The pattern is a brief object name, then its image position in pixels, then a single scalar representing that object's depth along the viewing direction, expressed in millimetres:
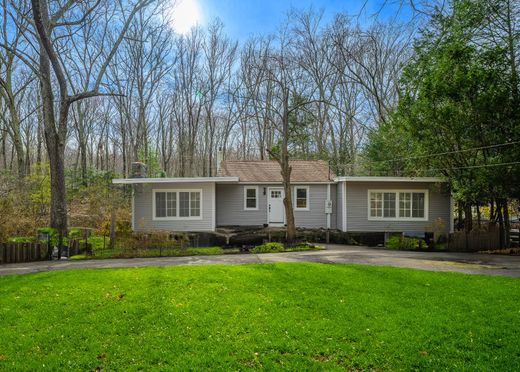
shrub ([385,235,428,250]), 13867
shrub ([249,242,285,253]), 11906
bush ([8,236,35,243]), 11648
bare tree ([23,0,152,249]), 12805
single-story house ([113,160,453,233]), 15344
